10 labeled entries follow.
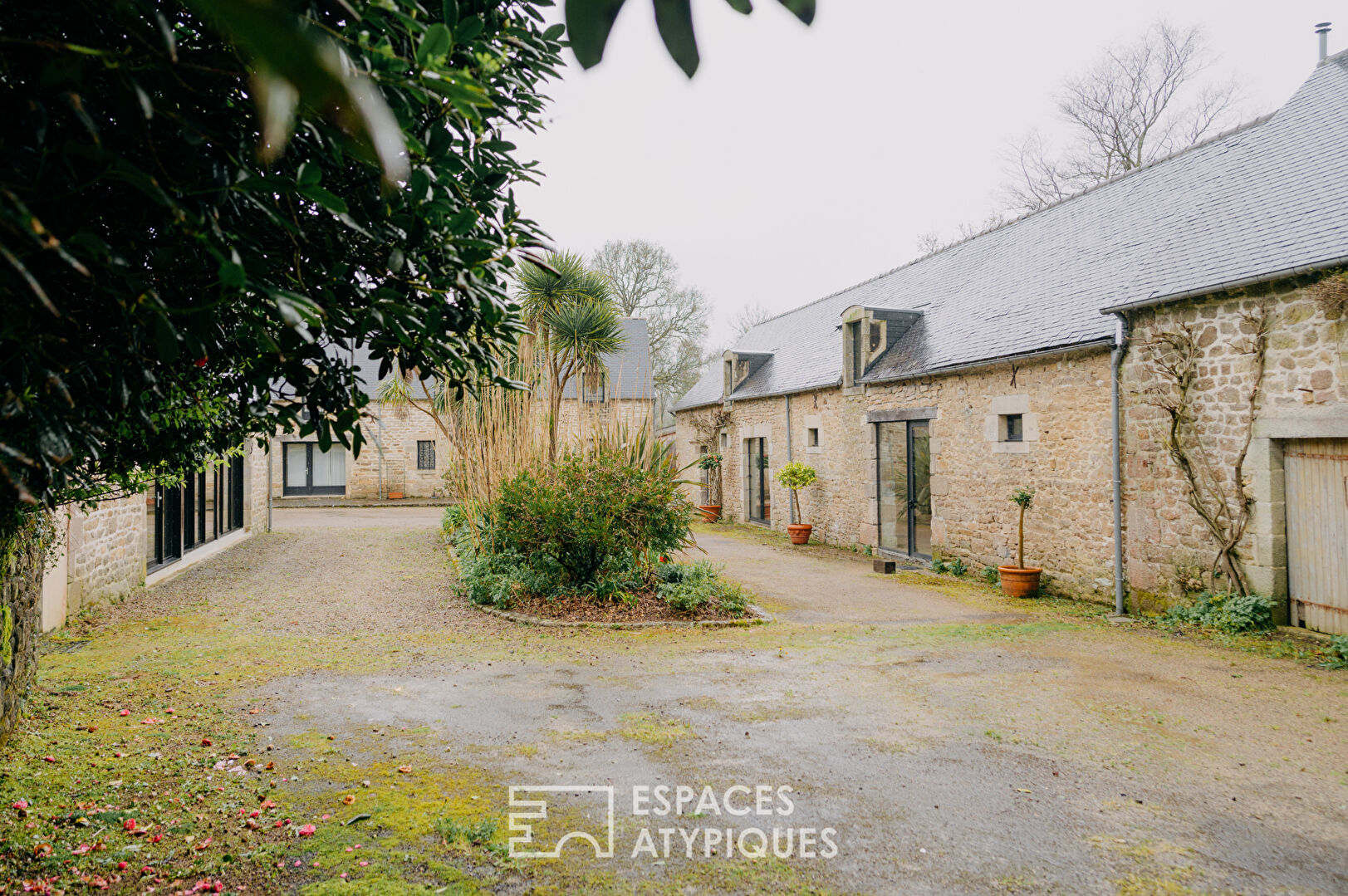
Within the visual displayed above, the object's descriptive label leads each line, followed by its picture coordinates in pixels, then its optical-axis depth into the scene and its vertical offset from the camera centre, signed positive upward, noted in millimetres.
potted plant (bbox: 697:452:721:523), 17031 -385
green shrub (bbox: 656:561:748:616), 6824 -1145
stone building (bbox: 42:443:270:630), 6180 -691
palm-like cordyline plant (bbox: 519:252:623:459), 8844 +1807
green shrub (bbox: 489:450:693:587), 6875 -369
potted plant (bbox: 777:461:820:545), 12812 -212
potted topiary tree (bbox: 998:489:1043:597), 8141 -1222
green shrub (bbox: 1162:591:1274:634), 6055 -1253
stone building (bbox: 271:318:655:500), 22062 +236
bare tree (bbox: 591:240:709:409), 25891 +5702
